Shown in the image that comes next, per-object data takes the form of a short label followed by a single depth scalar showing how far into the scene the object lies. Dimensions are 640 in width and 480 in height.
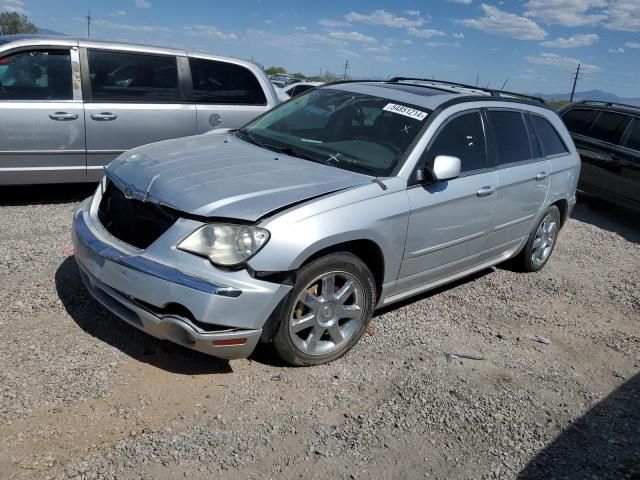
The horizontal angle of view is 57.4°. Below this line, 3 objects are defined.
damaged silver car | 3.10
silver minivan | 5.77
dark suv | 8.45
